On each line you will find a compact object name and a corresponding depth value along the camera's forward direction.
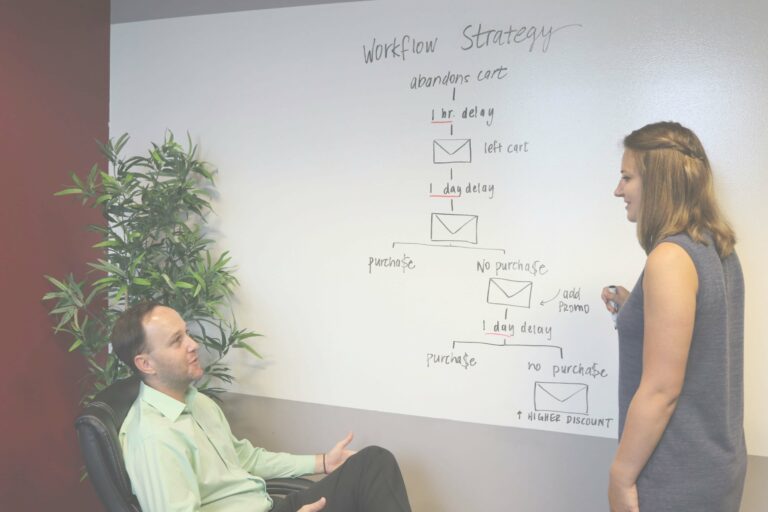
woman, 1.26
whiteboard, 1.99
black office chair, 1.66
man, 1.68
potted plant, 2.34
